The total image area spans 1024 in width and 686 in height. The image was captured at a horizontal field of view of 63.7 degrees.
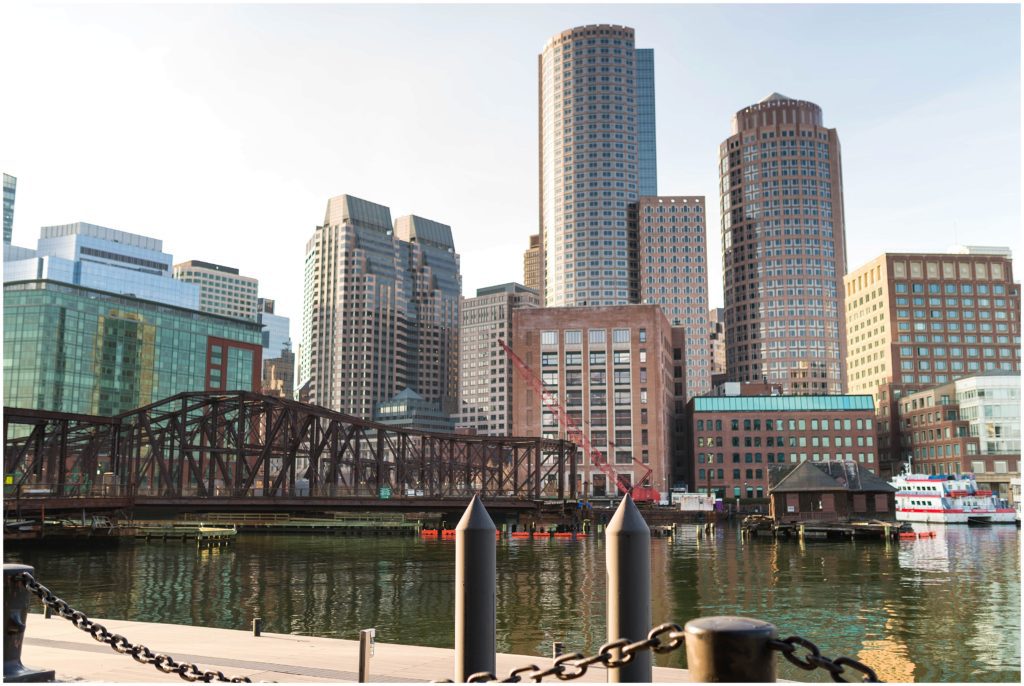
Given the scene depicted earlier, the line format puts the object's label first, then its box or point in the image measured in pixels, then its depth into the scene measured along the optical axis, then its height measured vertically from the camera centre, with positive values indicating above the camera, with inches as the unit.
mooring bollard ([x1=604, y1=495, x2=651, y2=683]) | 526.9 -83.1
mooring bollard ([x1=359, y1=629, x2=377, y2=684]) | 660.1 -157.5
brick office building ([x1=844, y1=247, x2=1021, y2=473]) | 7512.3 +192.8
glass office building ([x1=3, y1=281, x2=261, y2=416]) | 6013.8 +826.5
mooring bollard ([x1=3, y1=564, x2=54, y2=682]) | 480.7 -96.6
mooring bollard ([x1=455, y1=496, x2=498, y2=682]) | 547.5 -93.5
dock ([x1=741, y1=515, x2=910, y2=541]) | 3563.0 -320.5
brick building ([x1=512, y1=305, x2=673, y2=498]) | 6569.9 +614.2
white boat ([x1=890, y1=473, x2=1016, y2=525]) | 4768.7 -266.8
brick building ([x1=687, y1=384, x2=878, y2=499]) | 6181.1 +159.9
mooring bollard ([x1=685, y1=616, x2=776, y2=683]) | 286.8 -68.0
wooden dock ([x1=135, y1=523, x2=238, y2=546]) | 3680.4 -361.8
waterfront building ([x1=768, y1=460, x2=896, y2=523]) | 4104.3 -192.4
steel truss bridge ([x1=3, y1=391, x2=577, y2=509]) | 3383.1 +15.0
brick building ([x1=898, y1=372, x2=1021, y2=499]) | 6294.3 +216.7
